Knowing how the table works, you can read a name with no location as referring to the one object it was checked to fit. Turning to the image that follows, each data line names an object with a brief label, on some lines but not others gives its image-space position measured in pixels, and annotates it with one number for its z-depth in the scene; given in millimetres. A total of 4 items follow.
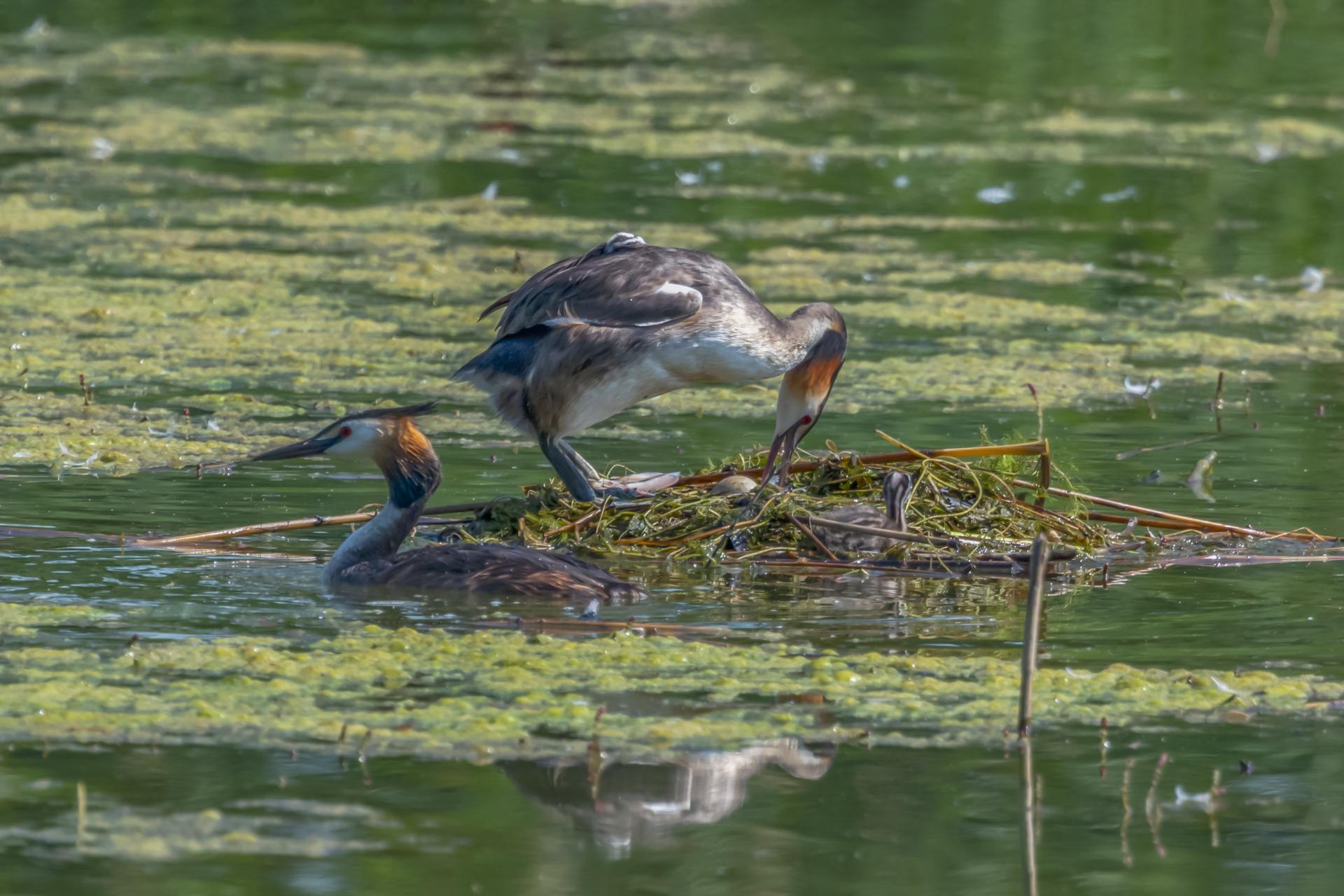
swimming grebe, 15070
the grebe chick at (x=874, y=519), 16453
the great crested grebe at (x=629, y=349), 18219
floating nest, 16437
